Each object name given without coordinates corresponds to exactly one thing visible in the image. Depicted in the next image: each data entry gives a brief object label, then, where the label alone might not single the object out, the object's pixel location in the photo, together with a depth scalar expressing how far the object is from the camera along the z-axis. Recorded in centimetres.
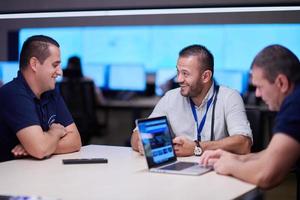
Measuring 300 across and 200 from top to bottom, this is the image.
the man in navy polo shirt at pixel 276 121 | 204
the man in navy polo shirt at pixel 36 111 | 270
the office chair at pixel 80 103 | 563
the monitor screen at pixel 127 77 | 713
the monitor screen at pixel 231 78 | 633
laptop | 238
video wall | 710
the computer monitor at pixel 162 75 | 684
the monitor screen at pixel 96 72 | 727
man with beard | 308
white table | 197
